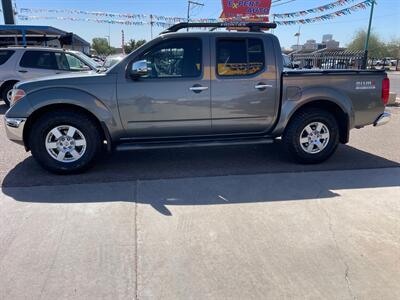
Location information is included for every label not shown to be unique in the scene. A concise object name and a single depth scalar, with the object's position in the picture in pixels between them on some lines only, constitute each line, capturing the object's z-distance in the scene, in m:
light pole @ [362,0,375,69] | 15.17
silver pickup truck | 4.52
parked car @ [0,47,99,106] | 9.77
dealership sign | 15.72
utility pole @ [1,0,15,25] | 17.80
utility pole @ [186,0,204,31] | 29.22
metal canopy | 15.56
